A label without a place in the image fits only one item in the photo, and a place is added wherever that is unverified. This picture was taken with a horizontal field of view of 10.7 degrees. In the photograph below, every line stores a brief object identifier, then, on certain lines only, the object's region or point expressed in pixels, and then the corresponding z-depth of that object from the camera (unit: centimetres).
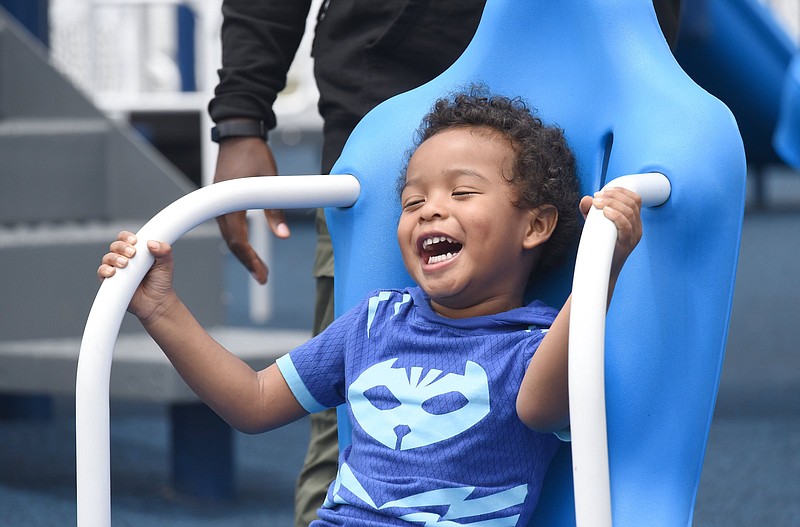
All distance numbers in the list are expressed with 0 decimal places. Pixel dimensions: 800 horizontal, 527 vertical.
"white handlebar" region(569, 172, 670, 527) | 340
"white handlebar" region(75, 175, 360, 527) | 354
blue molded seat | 357
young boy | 359
